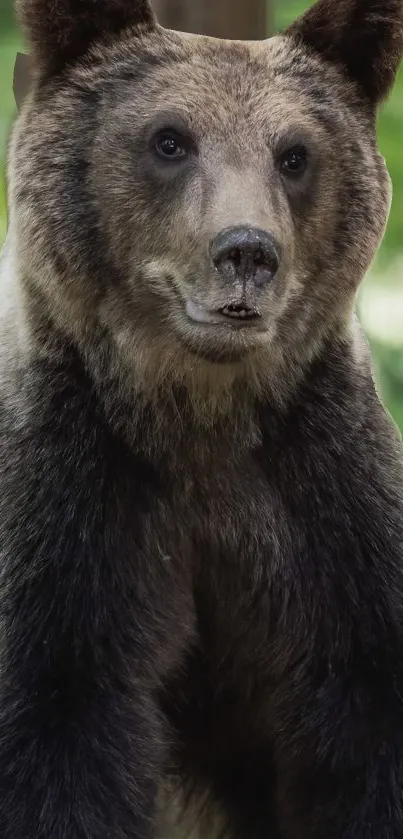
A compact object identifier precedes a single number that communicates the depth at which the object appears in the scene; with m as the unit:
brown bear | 9.97
